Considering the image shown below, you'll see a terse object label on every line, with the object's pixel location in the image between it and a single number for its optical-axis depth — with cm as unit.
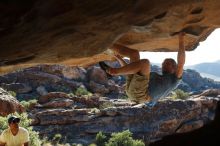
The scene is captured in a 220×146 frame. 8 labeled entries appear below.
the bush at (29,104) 4253
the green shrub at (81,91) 5272
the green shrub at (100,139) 4122
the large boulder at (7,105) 2950
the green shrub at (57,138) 3797
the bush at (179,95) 5769
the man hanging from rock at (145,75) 916
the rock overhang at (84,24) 621
